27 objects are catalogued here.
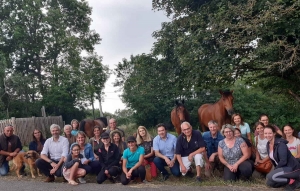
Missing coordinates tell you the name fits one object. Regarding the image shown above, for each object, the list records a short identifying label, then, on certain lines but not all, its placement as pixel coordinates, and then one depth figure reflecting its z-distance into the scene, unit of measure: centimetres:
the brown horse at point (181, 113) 1064
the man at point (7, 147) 952
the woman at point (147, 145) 810
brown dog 886
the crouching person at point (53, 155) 829
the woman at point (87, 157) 809
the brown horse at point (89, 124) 1191
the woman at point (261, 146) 729
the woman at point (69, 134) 924
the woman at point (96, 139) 843
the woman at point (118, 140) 823
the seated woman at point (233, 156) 703
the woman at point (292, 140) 692
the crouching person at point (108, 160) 783
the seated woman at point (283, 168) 621
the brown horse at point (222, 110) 1049
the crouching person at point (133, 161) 760
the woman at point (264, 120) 788
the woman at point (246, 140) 718
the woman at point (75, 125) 997
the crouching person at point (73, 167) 788
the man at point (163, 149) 793
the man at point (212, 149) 779
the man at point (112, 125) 931
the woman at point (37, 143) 940
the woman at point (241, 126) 834
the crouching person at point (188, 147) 756
